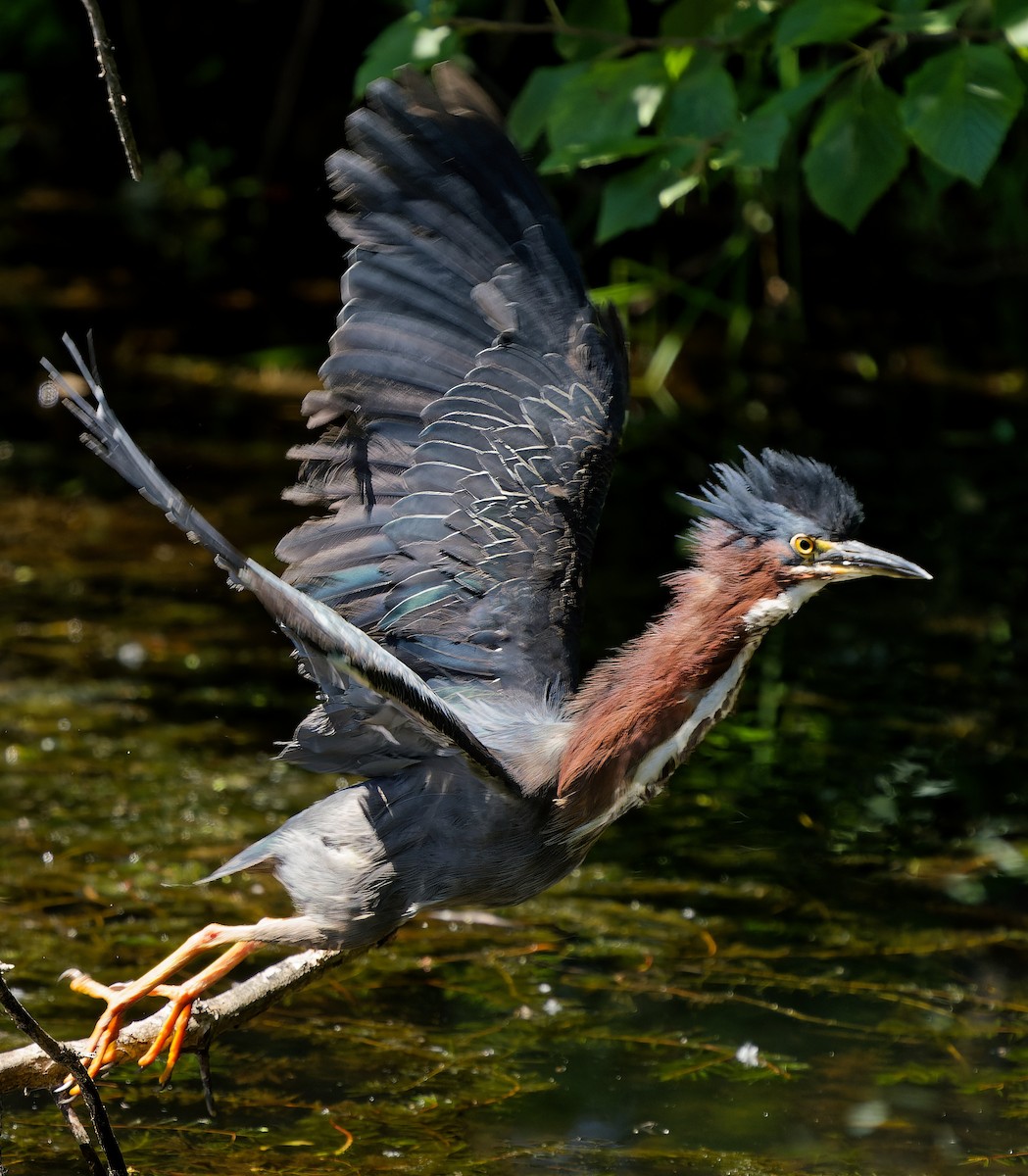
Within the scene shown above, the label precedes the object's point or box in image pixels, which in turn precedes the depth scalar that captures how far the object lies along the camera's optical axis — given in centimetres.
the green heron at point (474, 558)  673
